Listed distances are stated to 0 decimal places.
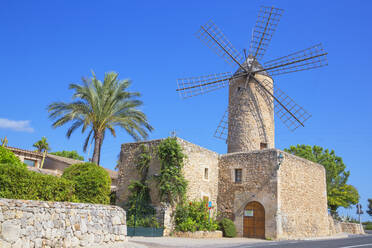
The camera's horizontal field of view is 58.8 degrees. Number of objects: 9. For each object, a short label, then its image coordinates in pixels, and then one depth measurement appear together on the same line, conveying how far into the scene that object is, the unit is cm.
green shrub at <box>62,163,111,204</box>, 1213
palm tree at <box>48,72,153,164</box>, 1797
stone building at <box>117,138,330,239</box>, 1669
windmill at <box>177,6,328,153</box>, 2125
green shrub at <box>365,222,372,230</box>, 3684
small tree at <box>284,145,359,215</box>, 3512
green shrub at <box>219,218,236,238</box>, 1677
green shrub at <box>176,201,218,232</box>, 1541
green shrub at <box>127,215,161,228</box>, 1542
